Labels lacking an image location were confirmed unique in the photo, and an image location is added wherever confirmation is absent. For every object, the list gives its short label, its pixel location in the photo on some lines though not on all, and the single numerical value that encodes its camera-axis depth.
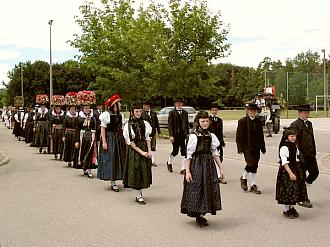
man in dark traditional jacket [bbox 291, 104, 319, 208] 9.64
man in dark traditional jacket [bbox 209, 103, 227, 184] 12.30
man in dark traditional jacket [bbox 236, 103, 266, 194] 10.53
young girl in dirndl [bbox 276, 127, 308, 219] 8.28
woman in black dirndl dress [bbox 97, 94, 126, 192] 11.02
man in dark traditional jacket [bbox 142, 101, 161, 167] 15.63
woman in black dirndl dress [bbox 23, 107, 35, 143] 25.34
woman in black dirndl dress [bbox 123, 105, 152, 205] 9.49
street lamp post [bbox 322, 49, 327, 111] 67.81
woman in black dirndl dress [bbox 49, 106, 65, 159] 17.64
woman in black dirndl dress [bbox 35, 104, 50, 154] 20.45
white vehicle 35.40
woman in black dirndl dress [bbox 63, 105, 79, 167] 14.73
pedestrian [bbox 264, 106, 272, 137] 27.34
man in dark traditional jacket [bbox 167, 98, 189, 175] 13.59
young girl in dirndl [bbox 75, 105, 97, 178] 12.98
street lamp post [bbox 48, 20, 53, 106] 44.08
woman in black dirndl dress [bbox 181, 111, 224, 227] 7.68
